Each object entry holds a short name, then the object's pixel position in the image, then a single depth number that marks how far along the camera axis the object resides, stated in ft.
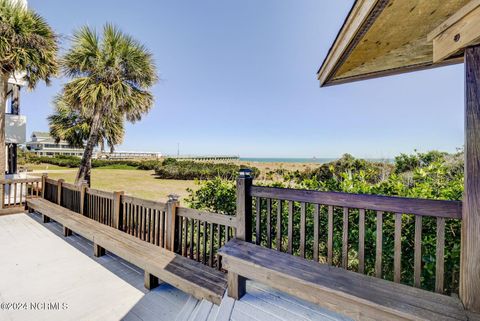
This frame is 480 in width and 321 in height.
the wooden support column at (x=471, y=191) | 3.87
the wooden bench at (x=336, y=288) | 3.92
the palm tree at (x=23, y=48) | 19.03
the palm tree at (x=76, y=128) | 32.99
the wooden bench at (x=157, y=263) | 6.45
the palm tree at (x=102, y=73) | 21.75
